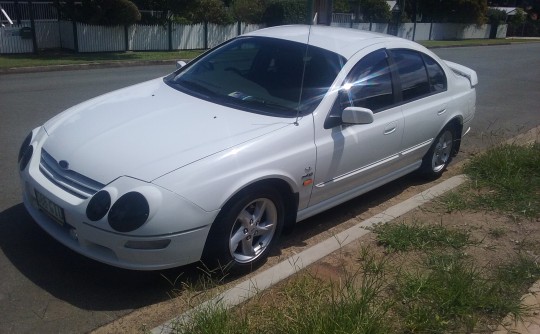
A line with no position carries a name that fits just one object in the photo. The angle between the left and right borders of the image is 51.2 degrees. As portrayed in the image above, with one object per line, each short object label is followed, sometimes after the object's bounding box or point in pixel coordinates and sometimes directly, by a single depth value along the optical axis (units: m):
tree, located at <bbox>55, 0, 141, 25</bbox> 20.16
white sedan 3.42
